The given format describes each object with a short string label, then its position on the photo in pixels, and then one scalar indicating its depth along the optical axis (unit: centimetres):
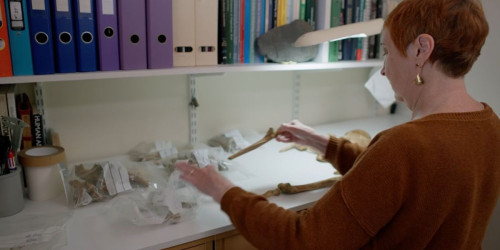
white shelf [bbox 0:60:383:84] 114
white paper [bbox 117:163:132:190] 130
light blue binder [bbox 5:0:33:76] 108
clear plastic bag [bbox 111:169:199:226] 114
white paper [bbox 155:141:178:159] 162
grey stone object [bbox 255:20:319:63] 153
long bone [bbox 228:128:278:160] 153
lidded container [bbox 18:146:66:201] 126
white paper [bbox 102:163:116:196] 128
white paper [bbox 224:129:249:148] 176
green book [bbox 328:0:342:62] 167
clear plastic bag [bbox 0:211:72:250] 102
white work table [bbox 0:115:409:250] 106
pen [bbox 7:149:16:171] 118
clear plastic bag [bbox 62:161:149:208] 125
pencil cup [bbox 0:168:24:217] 115
